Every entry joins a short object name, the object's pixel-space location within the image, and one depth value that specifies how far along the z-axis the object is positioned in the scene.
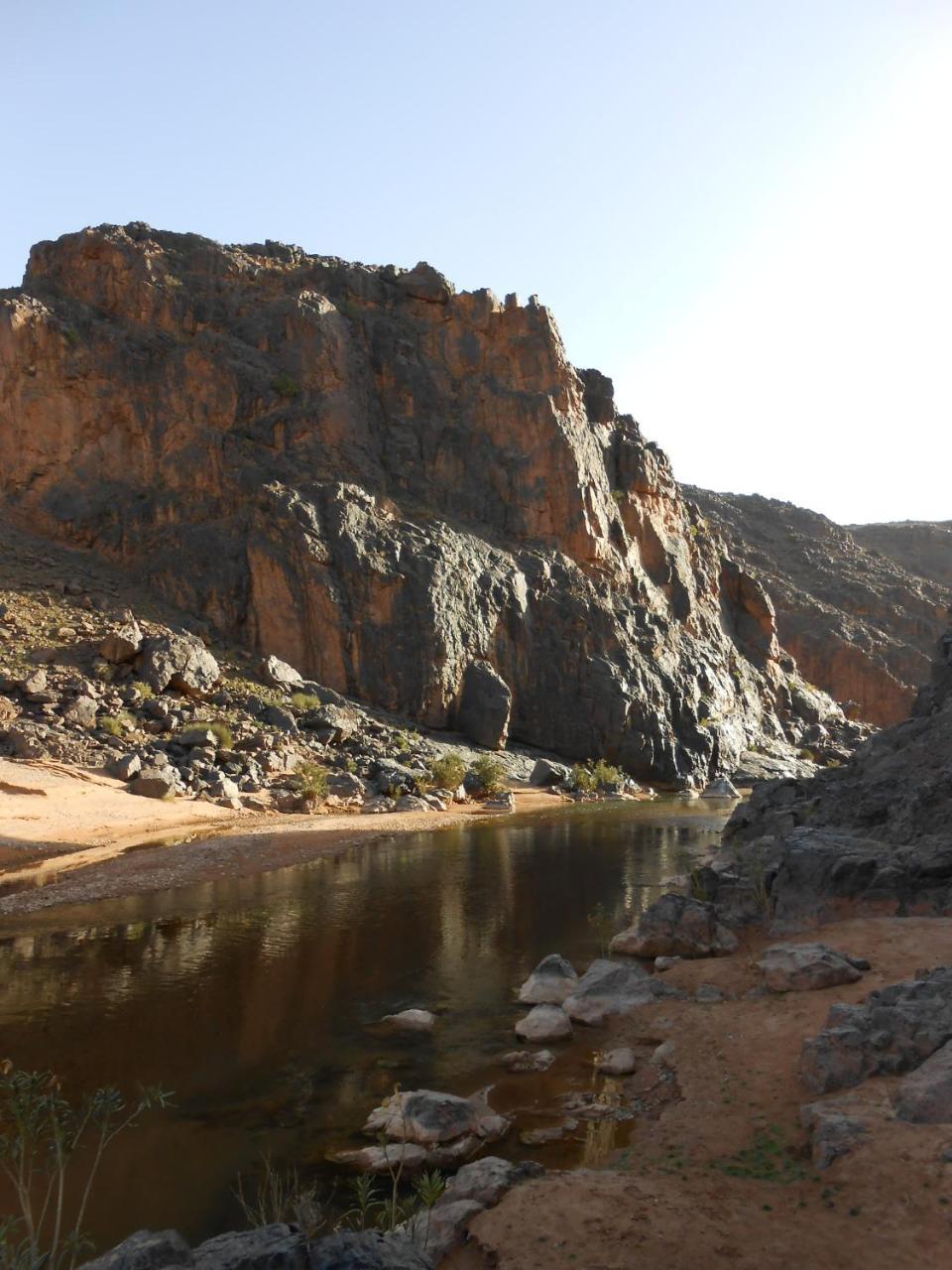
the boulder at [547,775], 50.97
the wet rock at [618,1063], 11.00
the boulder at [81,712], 36.75
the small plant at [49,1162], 5.61
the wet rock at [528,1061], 11.30
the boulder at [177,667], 42.34
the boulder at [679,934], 16.23
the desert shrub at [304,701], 46.59
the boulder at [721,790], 54.72
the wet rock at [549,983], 13.96
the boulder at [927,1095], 7.66
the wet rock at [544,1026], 12.29
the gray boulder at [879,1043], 8.97
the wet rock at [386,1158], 8.73
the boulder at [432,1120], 9.25
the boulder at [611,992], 13.10
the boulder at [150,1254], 5.33
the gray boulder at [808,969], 12.58
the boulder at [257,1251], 5.23
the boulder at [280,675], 48.25
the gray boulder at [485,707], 54.31
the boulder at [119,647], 42.28
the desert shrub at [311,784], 37.06
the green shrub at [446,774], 43.84
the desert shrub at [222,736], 39.44
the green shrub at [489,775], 46.09
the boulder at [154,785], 33.16
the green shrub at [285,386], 60.03
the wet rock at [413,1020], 12.98
